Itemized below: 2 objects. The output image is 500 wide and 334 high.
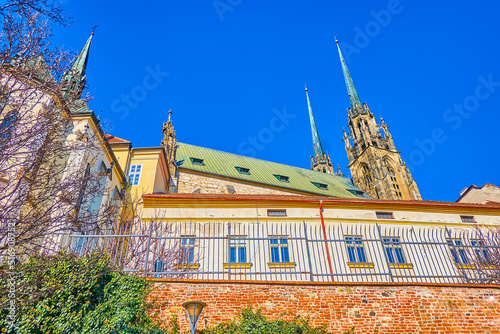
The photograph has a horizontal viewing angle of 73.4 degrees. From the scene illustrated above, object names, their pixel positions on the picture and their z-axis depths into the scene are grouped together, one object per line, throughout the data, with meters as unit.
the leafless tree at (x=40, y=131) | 7.48
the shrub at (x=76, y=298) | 6.46
